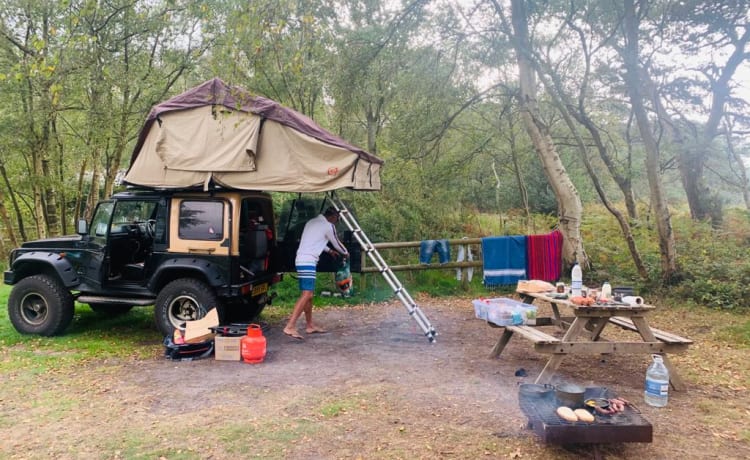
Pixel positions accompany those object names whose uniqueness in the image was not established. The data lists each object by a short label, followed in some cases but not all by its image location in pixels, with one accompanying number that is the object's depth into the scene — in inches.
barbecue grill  124.8
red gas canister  215.2
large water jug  166.4
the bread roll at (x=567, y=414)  128.0
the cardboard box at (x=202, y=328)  222.7
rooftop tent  234.8
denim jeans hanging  369.4
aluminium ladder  247.0
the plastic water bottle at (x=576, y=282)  197.5
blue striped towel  359.9
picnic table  179.3
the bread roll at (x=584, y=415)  127.2
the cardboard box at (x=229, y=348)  220.4
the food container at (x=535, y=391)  145.3
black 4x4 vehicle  238.1
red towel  364.5
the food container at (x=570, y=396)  135.9
